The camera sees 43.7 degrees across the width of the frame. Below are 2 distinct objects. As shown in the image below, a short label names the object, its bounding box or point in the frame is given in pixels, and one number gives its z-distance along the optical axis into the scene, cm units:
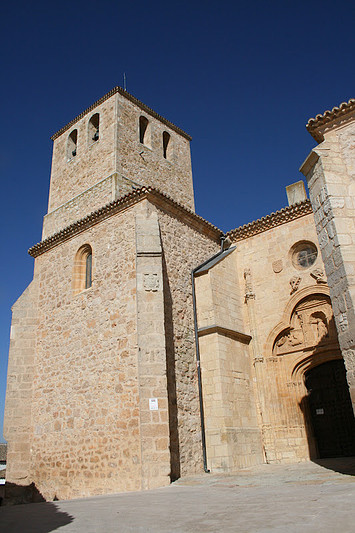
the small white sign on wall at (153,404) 863
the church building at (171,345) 900
